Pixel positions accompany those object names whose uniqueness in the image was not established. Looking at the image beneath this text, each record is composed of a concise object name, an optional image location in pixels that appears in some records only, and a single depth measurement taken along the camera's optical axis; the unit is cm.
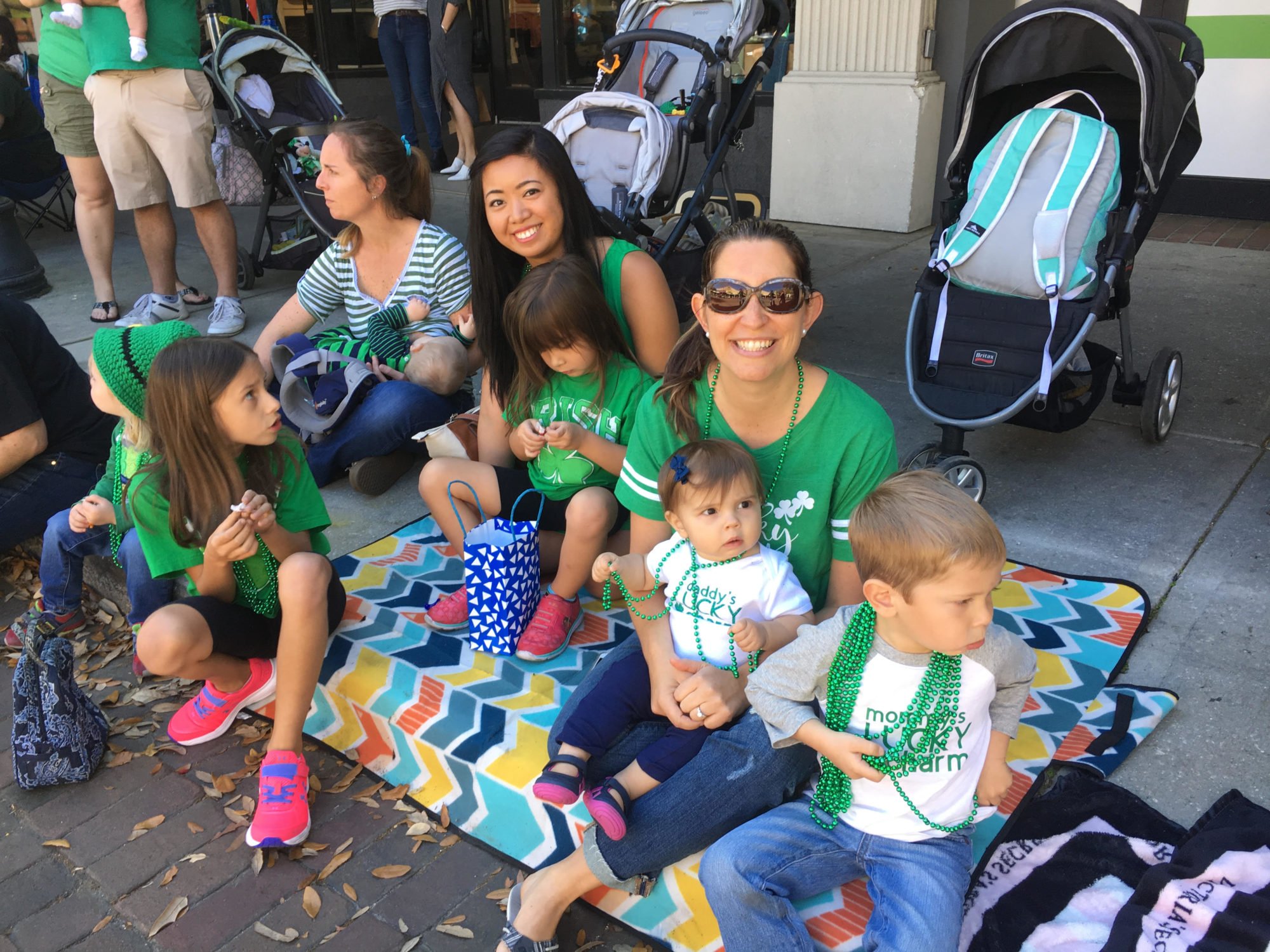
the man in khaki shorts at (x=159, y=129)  507
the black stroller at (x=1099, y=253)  329
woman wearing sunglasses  201
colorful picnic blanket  212
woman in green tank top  288
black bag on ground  257
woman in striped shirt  361
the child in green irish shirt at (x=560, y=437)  265
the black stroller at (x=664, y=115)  430
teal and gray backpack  336
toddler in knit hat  255
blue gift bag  264
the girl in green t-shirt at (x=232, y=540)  240
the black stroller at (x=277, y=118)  562
